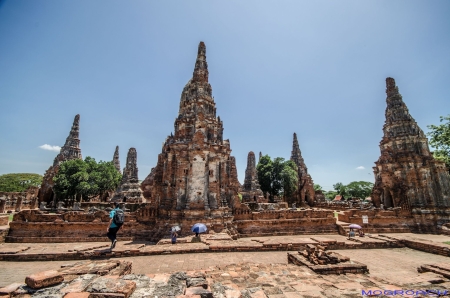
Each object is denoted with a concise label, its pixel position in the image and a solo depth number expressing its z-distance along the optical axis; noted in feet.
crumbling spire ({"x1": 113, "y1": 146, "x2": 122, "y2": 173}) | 163.43
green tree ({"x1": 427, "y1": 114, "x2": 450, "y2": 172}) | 90.53
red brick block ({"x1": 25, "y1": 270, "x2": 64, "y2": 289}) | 16.63
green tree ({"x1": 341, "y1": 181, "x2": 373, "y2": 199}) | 223.55
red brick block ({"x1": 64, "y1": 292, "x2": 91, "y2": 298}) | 15.11
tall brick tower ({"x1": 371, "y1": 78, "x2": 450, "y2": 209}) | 69.82
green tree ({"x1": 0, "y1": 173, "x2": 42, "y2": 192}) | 186.39
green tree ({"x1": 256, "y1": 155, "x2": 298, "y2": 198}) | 127.75
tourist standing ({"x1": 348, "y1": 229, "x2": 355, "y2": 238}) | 49.75
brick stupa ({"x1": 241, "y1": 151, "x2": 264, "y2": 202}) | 122.62
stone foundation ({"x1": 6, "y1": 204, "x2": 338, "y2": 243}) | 47.96
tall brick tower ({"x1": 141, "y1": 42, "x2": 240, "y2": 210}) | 51.70
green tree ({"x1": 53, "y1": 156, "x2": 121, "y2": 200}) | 105.09
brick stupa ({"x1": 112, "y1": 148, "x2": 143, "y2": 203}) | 100.17
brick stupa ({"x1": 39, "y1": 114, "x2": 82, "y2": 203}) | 115.96
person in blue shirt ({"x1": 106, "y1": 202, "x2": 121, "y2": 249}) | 33.91
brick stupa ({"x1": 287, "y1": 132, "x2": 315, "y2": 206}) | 133.59
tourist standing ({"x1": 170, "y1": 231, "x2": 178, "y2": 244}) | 40.37
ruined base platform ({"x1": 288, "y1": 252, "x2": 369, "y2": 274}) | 24.84
